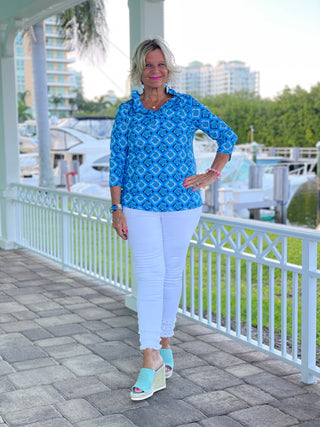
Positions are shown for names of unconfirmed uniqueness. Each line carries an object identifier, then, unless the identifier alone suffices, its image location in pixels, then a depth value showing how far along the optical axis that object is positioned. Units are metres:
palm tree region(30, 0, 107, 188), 12.15
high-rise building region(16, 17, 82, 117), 84.25
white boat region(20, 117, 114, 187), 24.53
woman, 2.64
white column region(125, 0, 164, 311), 4.02
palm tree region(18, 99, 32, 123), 58.34
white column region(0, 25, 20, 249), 6.48
